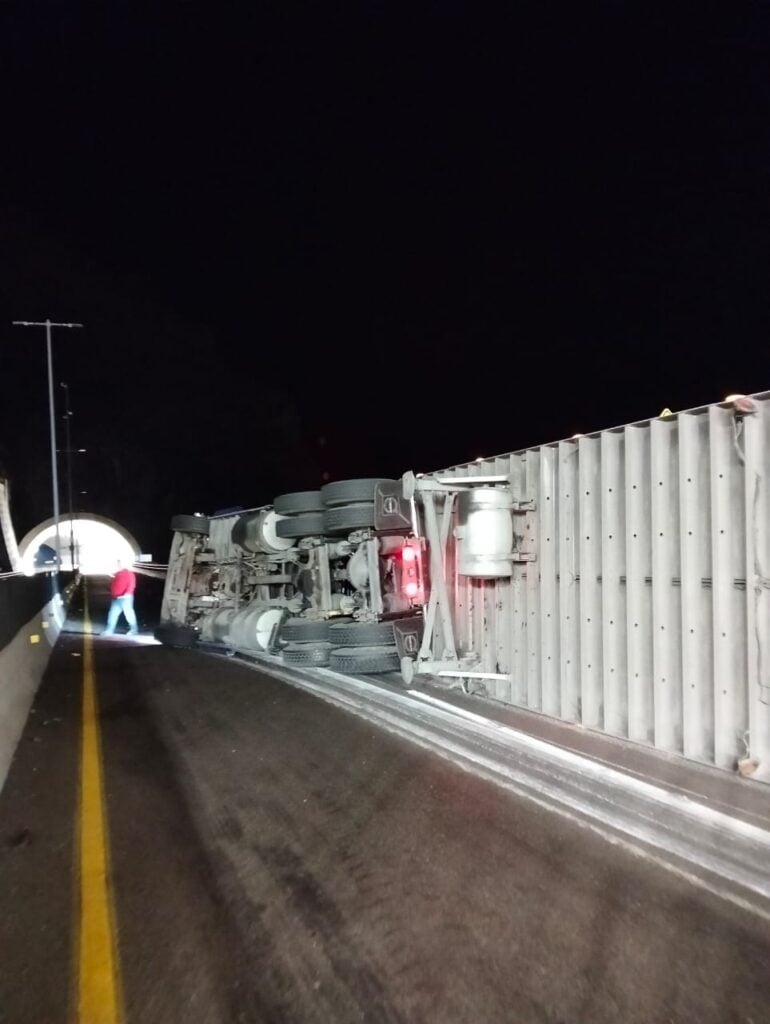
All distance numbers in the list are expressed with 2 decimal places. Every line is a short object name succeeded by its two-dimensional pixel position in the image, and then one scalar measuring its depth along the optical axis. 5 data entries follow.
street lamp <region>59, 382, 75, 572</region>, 43.02
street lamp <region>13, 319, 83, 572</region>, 29.95
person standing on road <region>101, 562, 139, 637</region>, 17.39
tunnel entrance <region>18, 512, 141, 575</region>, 50.25
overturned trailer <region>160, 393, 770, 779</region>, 5.01
